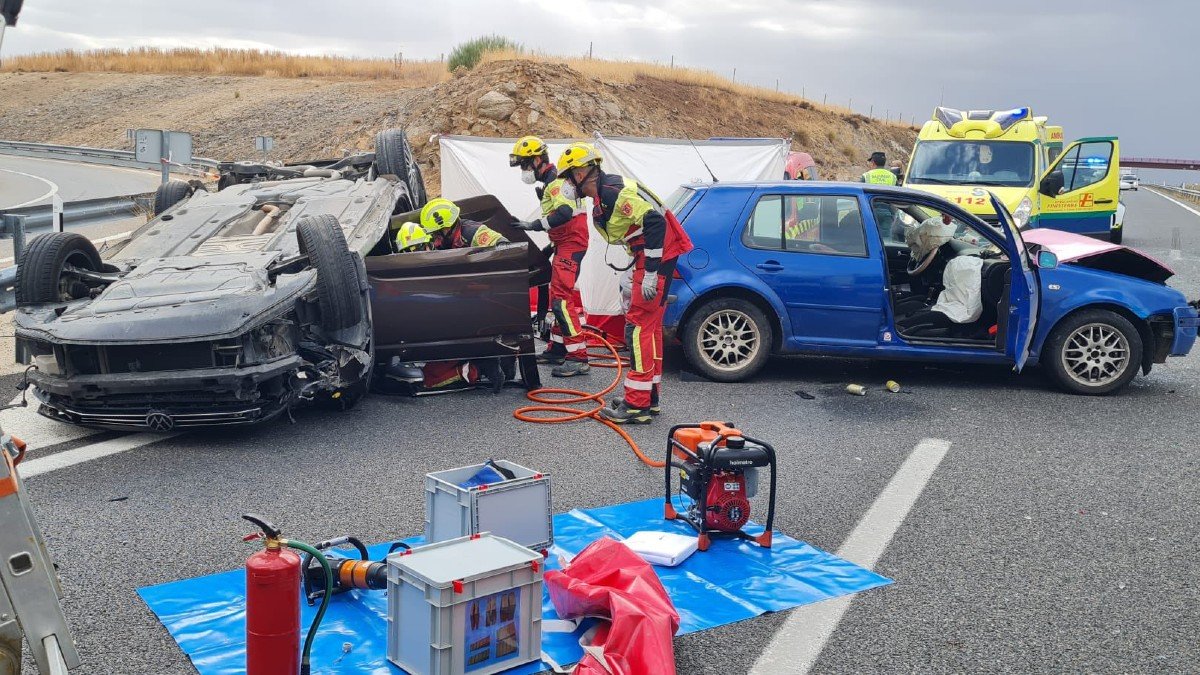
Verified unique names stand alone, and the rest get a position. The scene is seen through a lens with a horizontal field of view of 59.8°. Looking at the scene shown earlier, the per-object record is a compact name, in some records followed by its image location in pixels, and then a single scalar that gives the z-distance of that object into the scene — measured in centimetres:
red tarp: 376
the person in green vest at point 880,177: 1329
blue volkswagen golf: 845
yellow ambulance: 1476
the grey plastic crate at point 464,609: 362
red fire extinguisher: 337
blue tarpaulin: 398
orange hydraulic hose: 768
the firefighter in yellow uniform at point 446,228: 885
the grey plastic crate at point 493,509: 464
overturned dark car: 643
